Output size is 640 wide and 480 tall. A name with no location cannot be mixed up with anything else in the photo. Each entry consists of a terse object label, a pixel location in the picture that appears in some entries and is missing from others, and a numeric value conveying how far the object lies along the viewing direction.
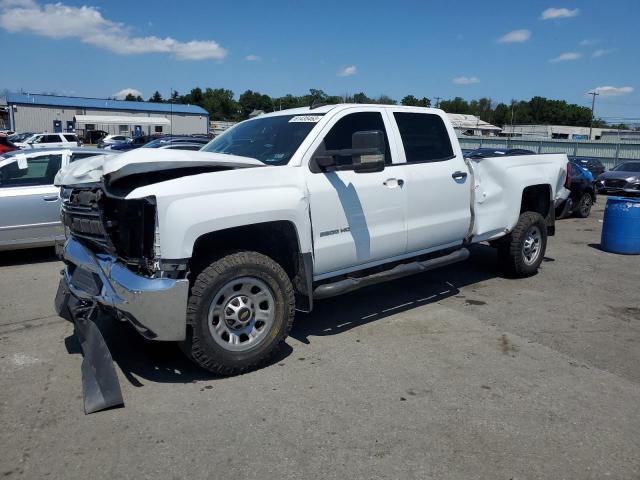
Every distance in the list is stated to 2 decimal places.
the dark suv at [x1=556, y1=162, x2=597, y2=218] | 13.73
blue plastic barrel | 9.10
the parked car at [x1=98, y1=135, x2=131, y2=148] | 42.39
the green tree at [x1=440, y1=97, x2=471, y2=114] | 113.41
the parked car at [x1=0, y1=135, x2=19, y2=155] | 21.45
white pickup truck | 3.79
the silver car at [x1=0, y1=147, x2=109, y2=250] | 7.67
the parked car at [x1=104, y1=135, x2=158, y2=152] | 32.42
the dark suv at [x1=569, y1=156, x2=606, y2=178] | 23.92
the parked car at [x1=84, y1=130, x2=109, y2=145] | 50.91
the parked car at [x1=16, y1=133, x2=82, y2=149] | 33.02
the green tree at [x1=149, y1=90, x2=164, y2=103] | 129.25
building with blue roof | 65.50
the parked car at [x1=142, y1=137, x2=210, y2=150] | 18.80
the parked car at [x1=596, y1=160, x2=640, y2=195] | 18.89
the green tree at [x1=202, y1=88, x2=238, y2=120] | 114.04
